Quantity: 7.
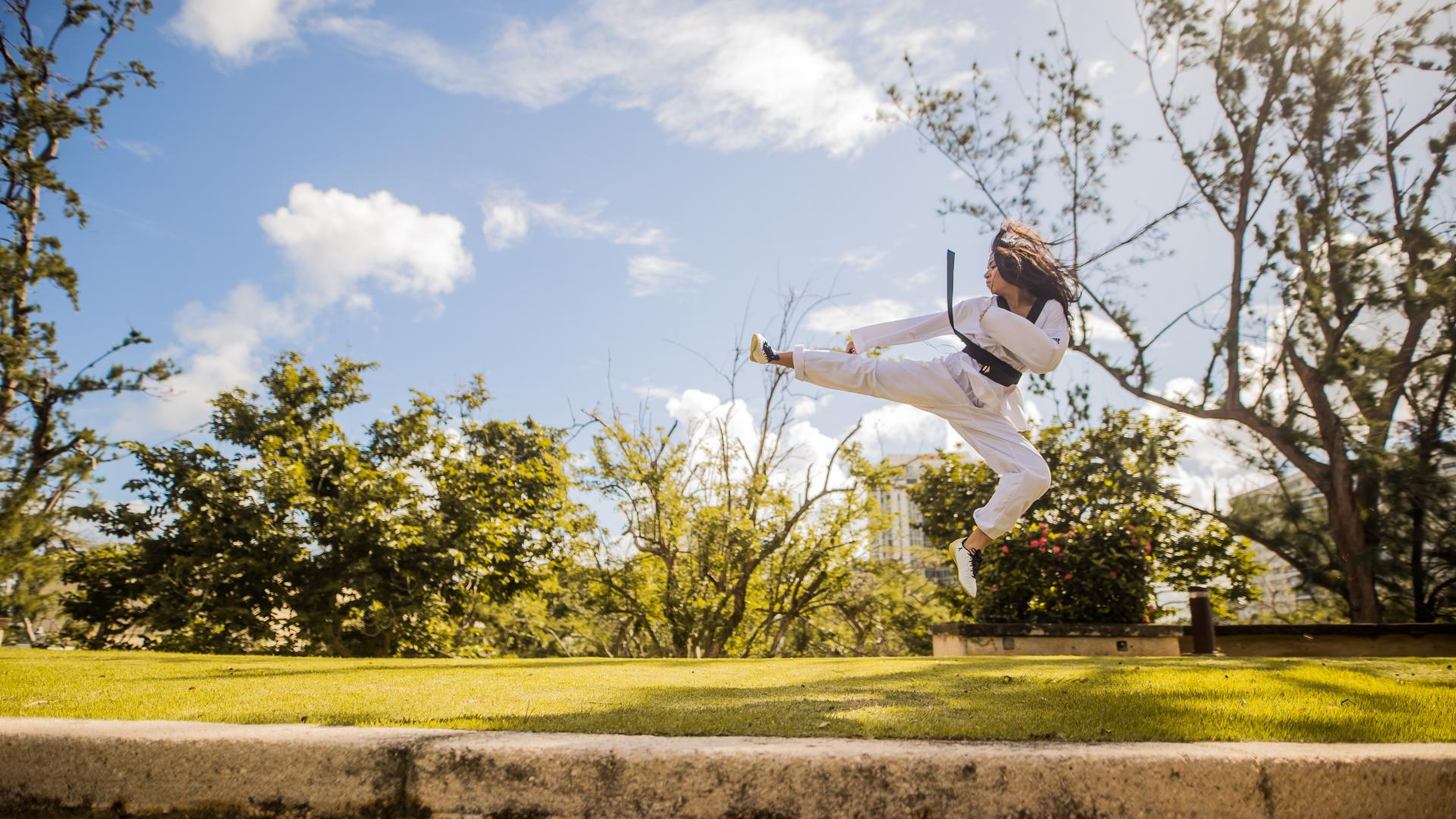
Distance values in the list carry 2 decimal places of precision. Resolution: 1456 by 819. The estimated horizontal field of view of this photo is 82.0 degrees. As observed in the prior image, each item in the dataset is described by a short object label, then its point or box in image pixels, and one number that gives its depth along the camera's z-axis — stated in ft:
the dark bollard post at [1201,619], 28.04
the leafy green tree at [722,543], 50.21
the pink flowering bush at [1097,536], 33.73
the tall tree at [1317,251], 39.34
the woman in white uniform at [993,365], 15.39
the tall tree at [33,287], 42.22
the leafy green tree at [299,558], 41.55
